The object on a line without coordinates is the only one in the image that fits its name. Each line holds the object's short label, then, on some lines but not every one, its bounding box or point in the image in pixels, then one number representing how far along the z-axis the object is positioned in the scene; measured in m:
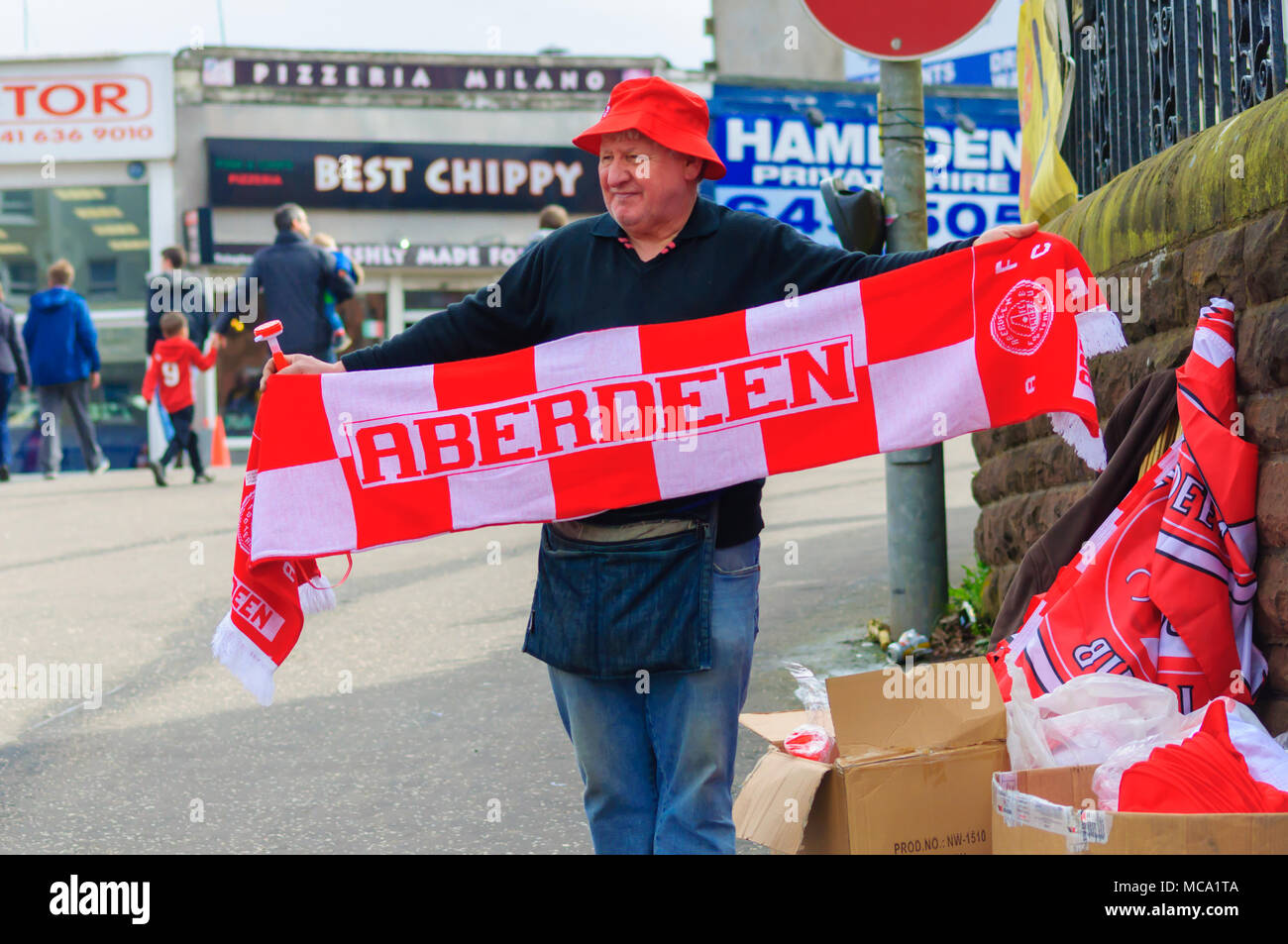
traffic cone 18.42
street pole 6.20
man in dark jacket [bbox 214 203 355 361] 11.57
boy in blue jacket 14.96
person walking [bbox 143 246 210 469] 14.59
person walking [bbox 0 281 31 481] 15.12
